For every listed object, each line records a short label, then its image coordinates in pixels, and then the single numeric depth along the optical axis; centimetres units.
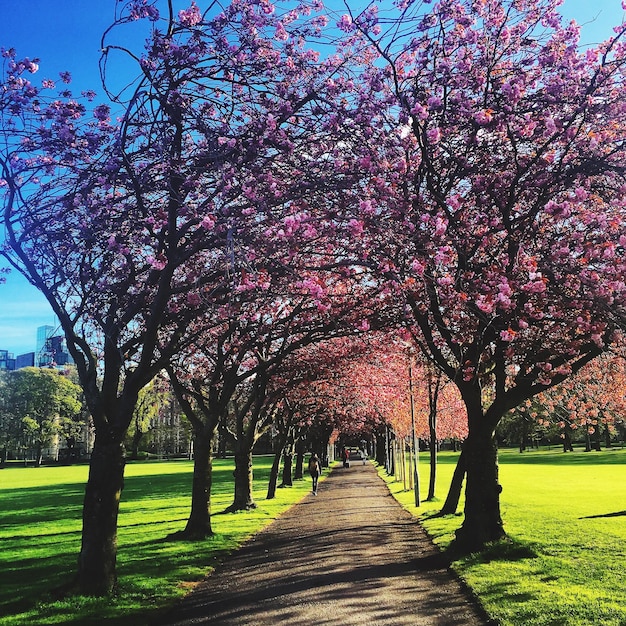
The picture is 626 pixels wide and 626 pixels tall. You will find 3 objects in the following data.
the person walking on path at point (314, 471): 2569
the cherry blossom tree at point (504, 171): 787
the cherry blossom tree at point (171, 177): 750
